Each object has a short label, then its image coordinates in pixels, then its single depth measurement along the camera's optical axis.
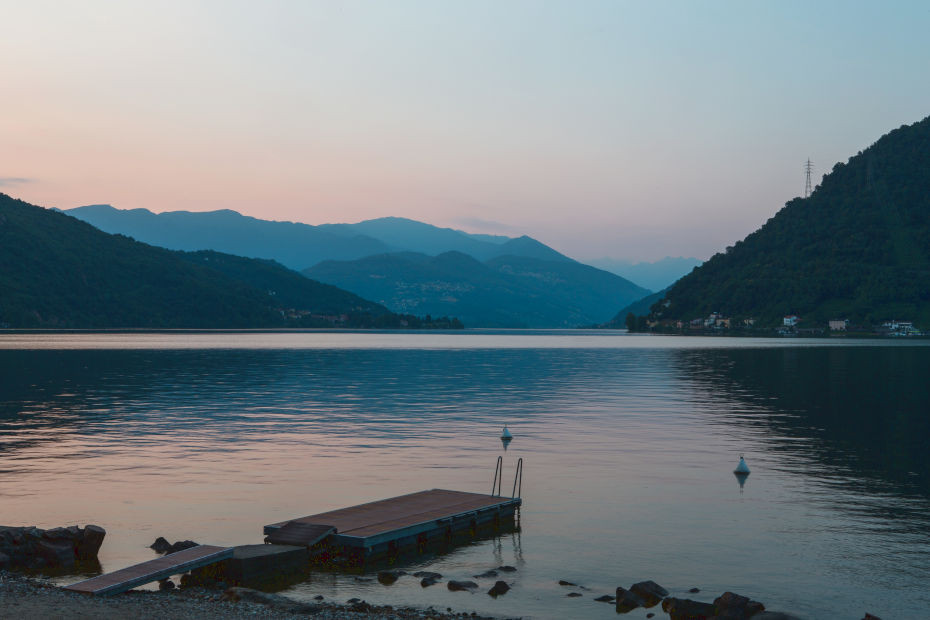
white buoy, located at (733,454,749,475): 36.94
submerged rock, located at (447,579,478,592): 21.61
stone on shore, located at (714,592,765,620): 18.75
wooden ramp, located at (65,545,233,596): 19.62
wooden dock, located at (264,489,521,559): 23.95
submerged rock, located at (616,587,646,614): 20.12
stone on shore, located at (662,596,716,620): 19.22
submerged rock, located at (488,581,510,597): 21.25
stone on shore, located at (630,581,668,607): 20.45
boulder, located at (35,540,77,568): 22.98
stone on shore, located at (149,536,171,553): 24.08
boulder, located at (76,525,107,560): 23.56
